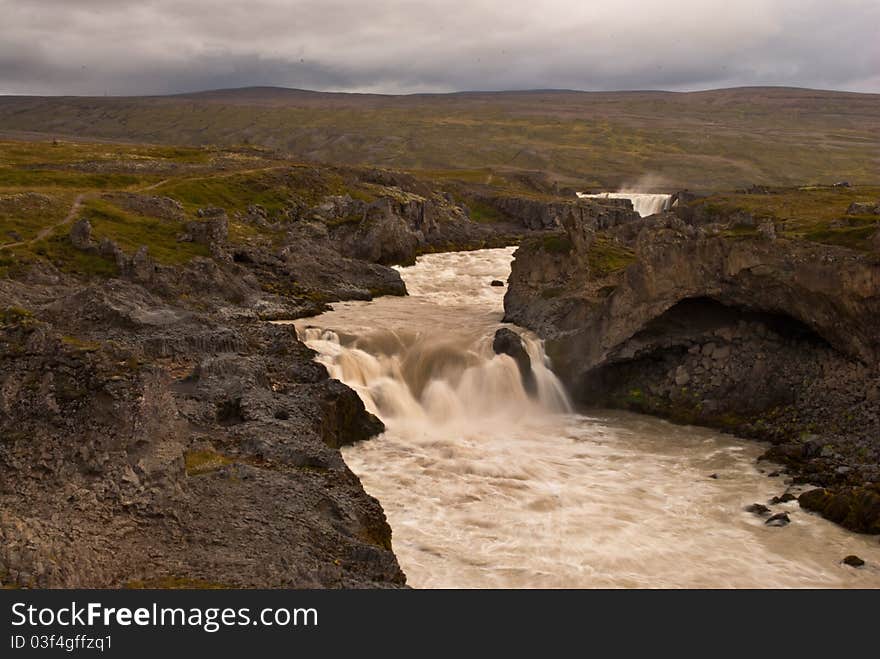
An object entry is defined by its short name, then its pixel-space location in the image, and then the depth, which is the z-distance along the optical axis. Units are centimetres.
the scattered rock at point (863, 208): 5331
